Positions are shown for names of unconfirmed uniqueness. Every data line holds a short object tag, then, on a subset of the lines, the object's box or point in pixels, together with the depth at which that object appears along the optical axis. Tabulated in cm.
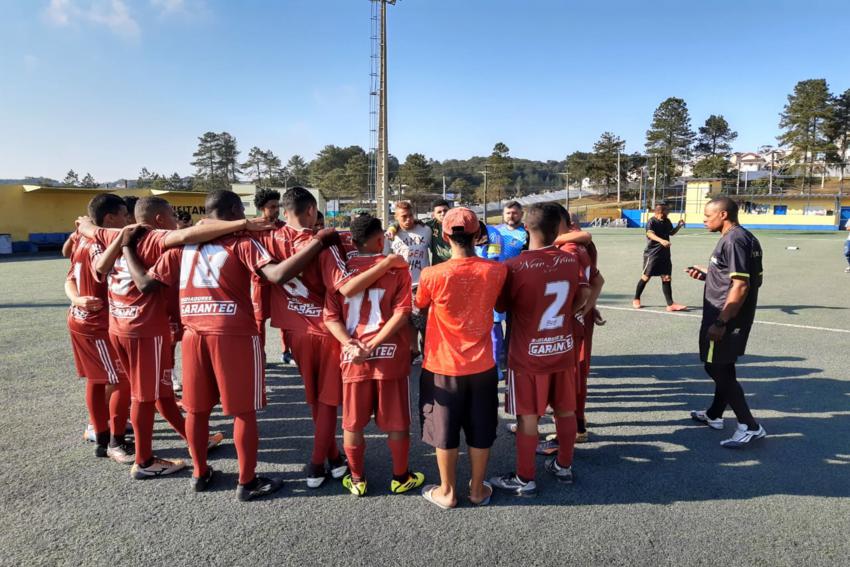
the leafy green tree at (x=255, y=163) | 9031
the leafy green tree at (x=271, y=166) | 9100
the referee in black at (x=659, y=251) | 978
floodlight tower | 2890
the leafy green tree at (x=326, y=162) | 9288
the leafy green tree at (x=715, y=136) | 9656
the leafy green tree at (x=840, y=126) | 7412
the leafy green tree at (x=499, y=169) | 9281
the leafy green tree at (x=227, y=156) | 8512
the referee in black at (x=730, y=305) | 413
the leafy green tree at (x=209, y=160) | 8444
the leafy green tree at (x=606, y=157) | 8894
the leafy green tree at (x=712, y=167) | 7481
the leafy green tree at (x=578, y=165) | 9306
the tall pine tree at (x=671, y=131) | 8581
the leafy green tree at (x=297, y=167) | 9850
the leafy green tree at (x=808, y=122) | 7356
